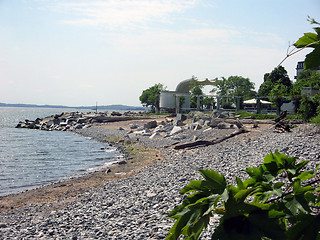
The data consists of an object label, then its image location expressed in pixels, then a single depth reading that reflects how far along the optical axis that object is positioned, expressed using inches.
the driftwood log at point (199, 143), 837.2
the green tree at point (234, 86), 2783.0
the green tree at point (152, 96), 2846.2
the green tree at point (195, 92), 2573.8
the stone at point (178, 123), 1312.4
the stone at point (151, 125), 1463.6
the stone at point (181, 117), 1434.8
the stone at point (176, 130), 1167.6
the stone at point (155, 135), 1182.9
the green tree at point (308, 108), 964.9
